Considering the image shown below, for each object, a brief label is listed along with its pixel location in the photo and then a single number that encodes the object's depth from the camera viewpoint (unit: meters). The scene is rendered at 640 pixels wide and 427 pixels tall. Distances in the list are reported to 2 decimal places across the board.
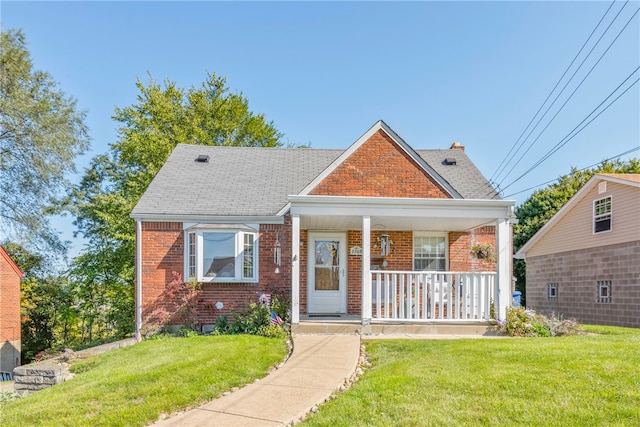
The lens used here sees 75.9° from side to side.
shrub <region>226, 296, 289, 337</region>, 9.00
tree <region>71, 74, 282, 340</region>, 19.25
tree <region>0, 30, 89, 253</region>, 20.44
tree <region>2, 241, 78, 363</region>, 19.34
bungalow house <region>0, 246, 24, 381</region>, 16.70
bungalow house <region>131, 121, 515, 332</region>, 9.33
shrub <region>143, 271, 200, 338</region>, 10.70
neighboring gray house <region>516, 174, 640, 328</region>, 14.41
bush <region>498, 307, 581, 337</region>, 8.94
